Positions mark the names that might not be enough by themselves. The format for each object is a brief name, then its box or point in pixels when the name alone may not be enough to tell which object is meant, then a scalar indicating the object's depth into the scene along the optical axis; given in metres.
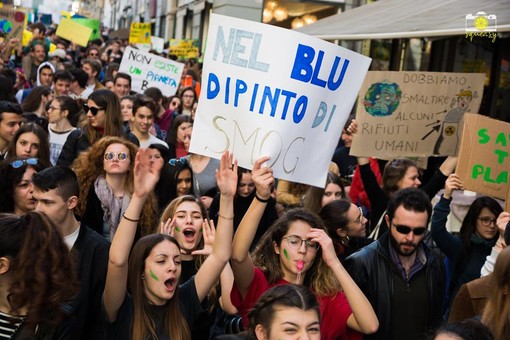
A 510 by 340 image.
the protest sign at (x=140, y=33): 19.41
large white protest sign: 4.19
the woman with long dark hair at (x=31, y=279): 3.15
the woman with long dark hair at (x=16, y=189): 5.03
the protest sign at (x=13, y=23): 14.54
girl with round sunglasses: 5.46
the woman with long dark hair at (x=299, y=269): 3.87
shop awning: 8.16
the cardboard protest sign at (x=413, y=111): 6.26
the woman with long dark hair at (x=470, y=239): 5.41
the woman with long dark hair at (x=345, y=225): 5.07
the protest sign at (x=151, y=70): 12.38
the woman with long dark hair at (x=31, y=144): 6.03
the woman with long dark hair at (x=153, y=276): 3.66
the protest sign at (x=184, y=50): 19.31
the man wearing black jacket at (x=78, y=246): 3.80
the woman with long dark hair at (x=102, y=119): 7.11
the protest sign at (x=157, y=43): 21.09
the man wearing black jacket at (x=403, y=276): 4.25
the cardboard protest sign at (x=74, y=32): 18.14
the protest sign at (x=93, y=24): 28.62
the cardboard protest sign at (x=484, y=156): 5.38
